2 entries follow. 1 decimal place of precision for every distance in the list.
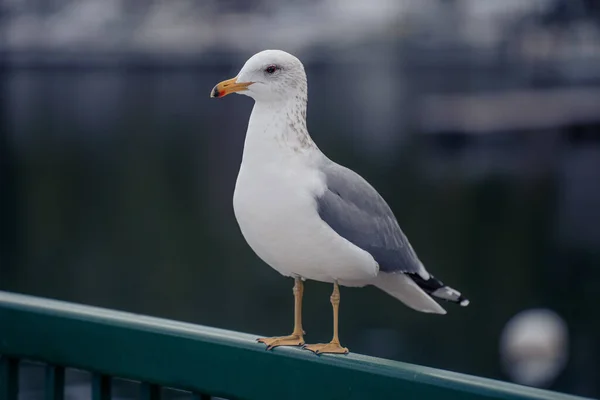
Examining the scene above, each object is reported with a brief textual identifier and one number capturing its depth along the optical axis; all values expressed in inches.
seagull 168.7
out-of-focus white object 897.5
